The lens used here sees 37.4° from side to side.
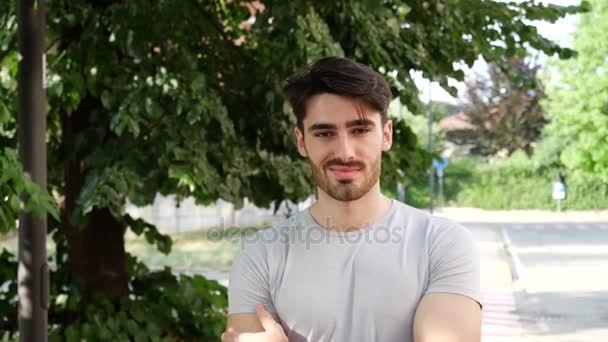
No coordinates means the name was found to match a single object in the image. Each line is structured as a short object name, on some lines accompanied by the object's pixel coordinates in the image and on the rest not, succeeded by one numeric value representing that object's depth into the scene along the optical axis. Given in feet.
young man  7.20
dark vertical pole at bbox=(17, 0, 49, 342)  16.28
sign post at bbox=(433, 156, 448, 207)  156.07
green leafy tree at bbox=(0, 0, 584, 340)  18.17
